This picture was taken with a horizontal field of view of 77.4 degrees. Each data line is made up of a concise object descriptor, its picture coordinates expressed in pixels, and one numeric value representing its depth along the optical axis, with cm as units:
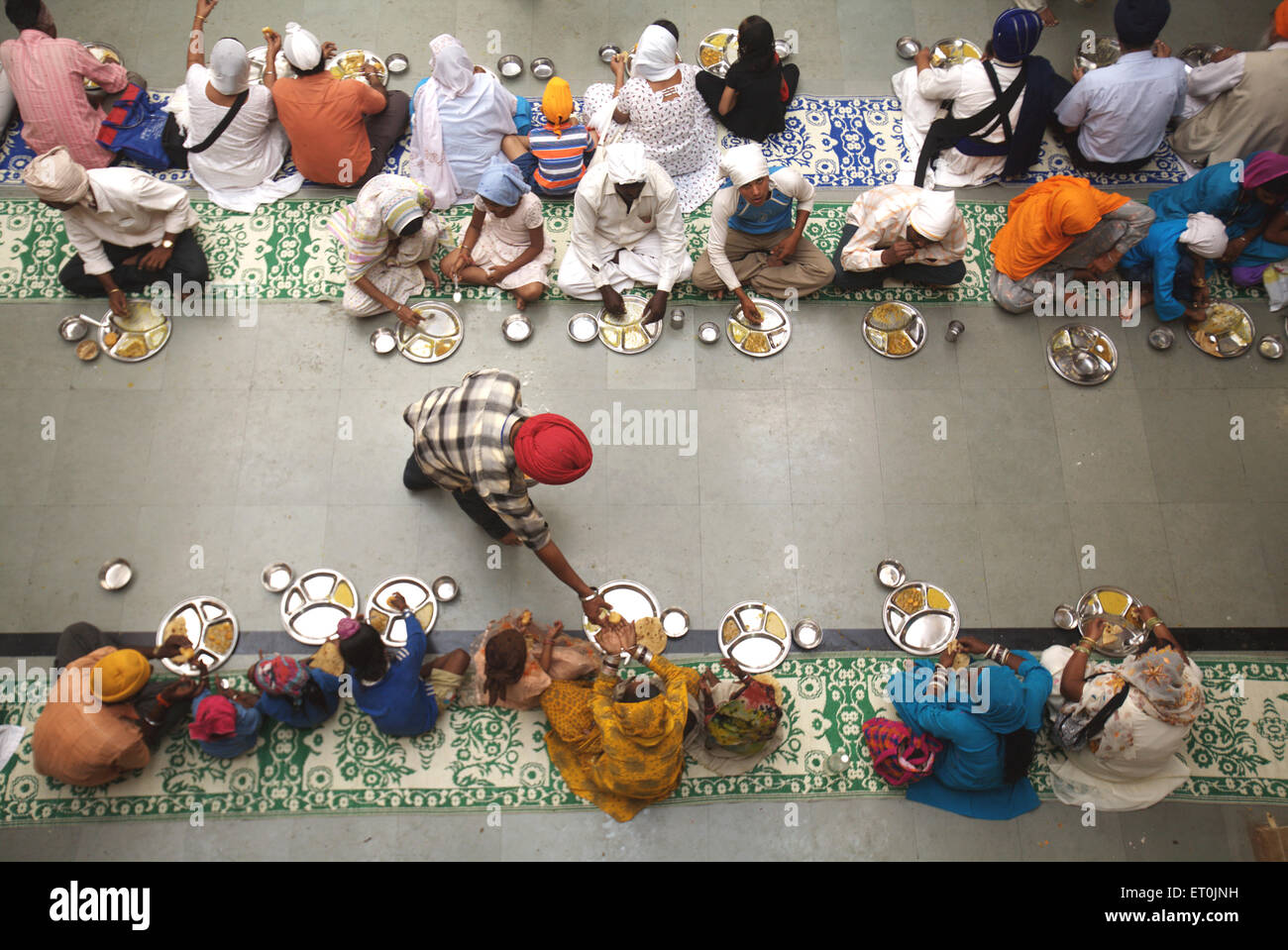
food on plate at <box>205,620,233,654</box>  439
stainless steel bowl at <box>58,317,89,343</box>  499
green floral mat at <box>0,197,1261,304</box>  520
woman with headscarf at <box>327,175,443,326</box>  455
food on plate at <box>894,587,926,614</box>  454
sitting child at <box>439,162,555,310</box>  497
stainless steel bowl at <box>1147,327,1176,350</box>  514
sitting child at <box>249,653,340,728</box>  386
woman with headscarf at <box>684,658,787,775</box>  389
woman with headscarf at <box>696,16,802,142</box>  527
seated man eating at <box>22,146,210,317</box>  450
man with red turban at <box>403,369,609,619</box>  348
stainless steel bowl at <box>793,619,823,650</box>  446
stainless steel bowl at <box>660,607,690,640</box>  446
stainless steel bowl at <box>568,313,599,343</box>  505
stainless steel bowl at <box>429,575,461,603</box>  447
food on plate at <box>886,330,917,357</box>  509
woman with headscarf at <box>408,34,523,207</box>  504
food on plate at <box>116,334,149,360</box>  498
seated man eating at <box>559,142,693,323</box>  452
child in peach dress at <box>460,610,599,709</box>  366
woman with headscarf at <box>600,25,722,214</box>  506
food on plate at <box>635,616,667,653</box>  431
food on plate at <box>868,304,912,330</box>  516
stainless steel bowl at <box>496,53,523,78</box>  588
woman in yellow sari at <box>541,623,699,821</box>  356
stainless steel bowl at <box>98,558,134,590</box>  448
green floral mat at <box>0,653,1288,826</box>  414
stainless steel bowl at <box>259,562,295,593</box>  450
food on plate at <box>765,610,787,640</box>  449
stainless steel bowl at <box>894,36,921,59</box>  599
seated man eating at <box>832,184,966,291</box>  465
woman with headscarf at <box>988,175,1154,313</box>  468
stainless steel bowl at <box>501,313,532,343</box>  502
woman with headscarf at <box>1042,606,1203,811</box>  383
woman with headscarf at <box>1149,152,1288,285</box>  482
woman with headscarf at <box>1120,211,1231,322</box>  489
